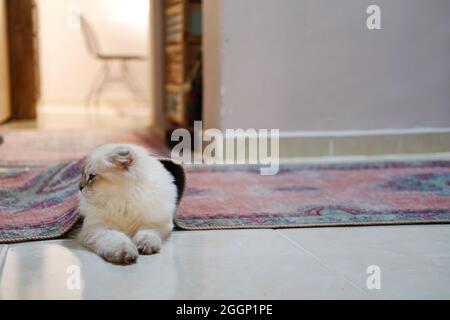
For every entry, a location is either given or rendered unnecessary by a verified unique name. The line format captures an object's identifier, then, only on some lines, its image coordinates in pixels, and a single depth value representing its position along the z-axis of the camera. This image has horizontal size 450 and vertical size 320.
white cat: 1.48
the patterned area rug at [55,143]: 3.25
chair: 8.34
